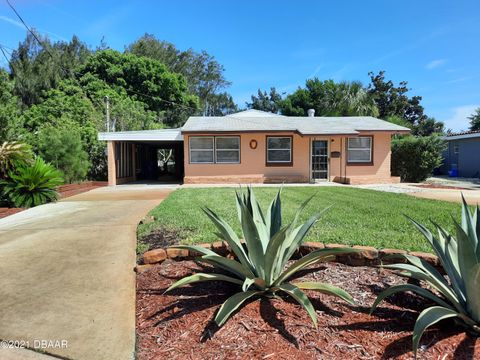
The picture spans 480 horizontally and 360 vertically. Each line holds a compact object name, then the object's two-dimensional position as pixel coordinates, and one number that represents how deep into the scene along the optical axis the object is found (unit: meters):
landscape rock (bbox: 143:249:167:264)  4.13
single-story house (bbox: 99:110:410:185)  17.39
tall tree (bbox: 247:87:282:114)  50.44
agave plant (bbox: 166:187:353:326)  2.78
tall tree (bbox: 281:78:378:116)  27.66
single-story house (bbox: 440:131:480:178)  22.61
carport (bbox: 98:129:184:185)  17.33
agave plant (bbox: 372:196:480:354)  2.35
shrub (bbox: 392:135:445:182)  17.25
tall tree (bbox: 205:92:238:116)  53.59
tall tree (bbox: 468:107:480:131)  39.22
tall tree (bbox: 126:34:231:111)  44.84
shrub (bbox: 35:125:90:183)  14.52
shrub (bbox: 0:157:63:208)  9.71
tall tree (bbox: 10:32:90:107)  31.88
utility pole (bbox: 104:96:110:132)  23.39
